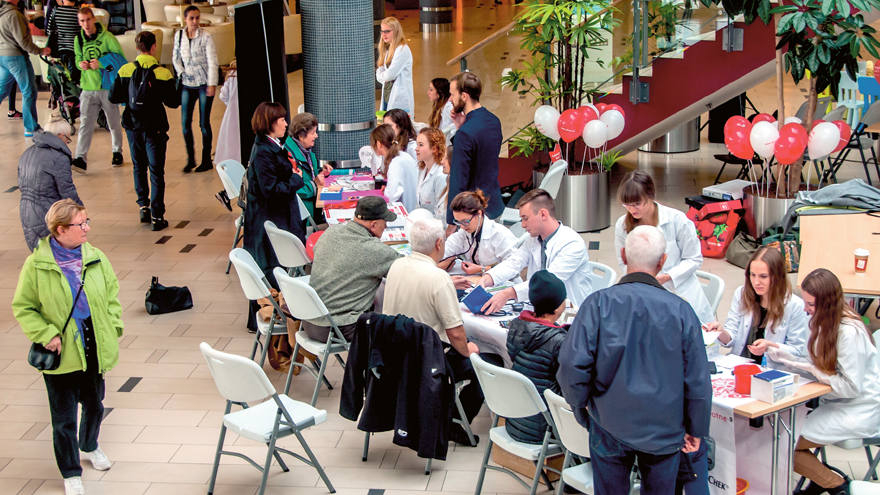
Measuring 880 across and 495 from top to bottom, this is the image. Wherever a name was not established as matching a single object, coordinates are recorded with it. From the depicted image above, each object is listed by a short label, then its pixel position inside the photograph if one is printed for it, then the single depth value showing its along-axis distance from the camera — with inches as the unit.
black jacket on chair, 164.4
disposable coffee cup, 203.9
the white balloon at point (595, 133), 304.2
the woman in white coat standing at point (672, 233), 186.4
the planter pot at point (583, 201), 322.3
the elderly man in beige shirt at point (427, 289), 169.2
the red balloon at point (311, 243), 236.1
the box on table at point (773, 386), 142.9
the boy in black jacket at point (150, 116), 320.5
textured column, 319.0
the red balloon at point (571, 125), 309.6
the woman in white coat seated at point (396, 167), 262.8
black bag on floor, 263.9
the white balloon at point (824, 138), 281.6
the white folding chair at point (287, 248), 233.0
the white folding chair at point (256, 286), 202.7
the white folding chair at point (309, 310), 187.7
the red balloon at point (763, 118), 286.5
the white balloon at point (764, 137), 280.7
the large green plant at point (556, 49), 309.1
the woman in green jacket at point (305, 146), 261.1
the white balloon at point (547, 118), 315.6
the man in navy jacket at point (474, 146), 237.6
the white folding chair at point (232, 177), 296.3
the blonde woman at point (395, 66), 359.9
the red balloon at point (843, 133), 291.8
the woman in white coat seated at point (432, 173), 245.8
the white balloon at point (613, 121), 310.2
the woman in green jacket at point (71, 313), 163.6
